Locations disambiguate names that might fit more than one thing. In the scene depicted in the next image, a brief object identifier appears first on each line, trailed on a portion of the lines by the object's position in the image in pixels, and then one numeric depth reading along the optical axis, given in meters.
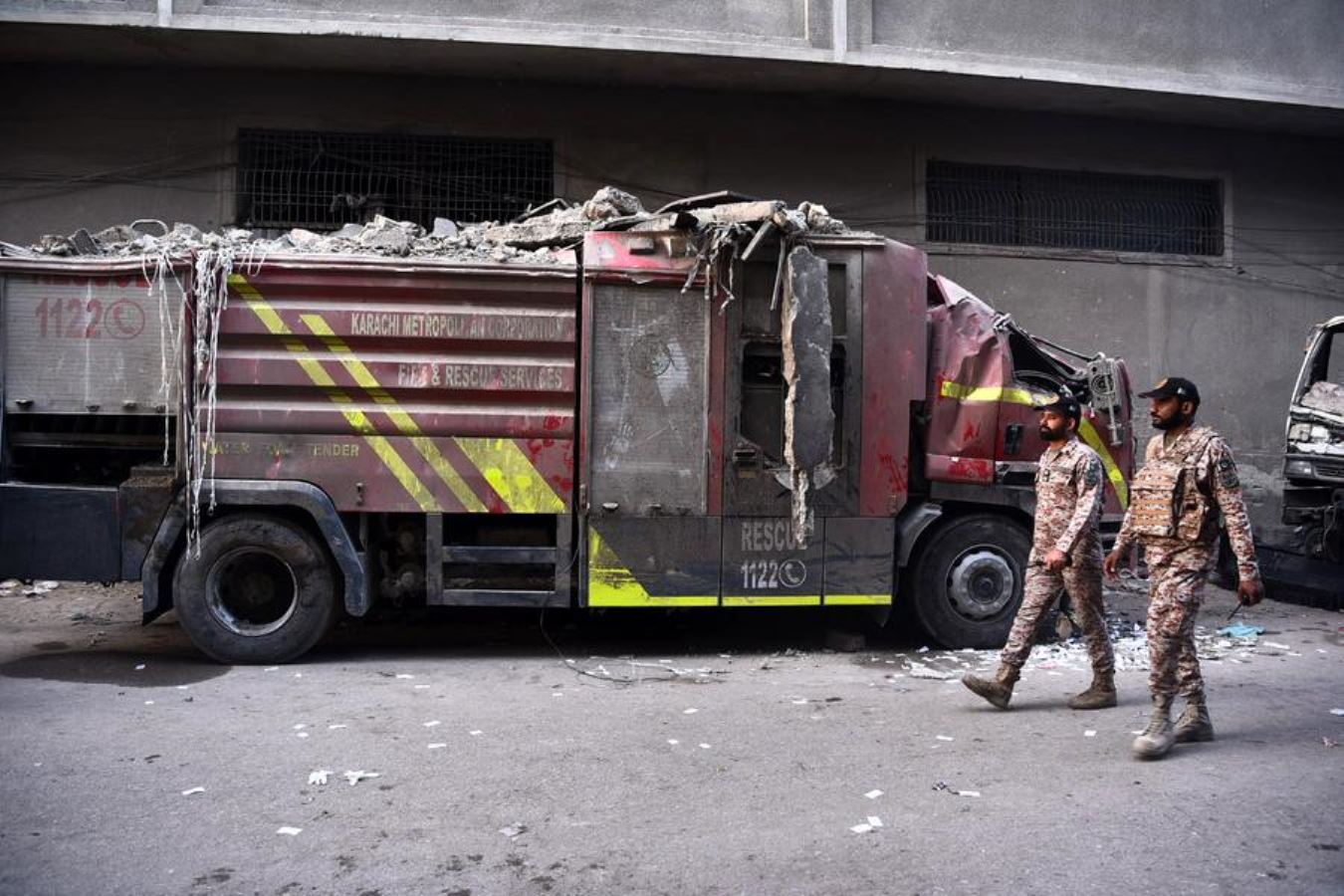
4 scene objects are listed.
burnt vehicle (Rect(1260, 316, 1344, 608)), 8.39
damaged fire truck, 6.12
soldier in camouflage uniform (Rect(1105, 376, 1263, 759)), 4.70
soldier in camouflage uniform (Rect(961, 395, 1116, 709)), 5.41
